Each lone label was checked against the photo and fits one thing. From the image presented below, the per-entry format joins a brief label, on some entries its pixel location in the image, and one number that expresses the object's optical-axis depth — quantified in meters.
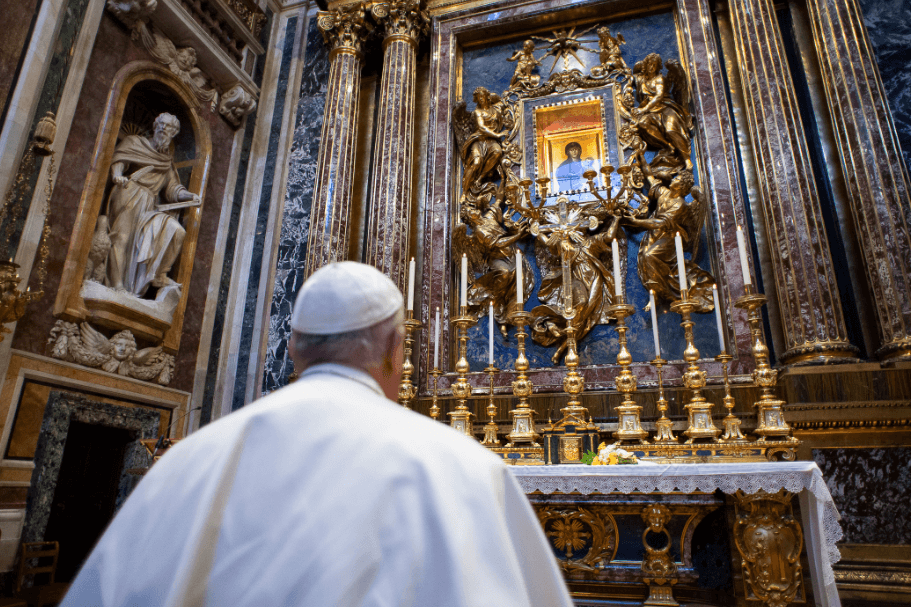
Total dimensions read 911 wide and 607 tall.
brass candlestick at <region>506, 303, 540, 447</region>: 4.00
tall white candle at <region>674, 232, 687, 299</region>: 3.86
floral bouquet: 3.42
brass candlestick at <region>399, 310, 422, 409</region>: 4.96
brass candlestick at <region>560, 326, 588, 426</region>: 3.95
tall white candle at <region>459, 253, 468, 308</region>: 4.50
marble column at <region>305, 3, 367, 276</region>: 6.79
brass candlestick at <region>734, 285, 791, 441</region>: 3.44
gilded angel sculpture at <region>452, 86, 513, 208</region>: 7.05
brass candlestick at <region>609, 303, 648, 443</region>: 3.77
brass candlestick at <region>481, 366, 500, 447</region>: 4.29
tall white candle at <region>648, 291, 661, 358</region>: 4.10
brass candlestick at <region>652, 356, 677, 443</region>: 3.78
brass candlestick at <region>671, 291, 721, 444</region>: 3.68
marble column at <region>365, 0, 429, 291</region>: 6.68
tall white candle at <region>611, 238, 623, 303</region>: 4.00
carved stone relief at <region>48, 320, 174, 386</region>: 5.22
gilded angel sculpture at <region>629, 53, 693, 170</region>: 6.44
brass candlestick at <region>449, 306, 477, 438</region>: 4.28
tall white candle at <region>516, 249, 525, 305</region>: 4.20
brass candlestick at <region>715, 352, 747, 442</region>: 3.69
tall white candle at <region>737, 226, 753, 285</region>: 3.66
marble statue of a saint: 6.01
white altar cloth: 2.94
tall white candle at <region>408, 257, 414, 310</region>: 4.76
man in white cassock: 0.98
